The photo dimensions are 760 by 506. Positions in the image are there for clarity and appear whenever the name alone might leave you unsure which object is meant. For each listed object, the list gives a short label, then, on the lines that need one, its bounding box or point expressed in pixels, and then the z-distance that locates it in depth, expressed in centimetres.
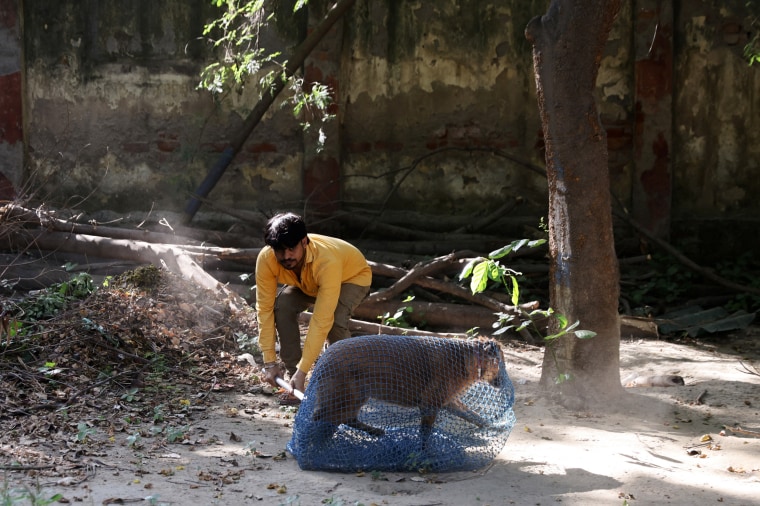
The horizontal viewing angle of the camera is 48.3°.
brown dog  438
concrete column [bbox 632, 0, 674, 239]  901
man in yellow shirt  481
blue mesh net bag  438
